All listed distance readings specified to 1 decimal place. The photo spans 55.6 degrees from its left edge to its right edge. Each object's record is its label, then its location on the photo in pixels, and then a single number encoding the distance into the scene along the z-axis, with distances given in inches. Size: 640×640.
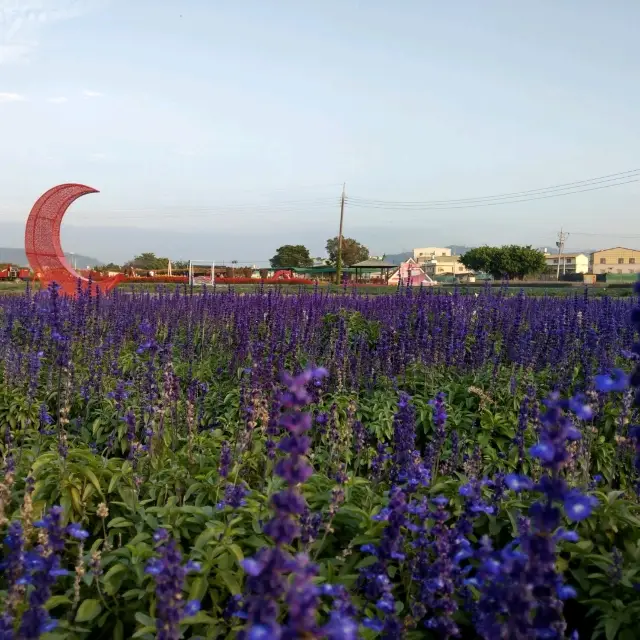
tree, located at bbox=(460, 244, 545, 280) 3440.0
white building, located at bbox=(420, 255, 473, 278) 5501.0
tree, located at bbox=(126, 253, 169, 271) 4180.4
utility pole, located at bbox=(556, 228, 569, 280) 3485.0
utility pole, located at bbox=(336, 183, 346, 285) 1931.5
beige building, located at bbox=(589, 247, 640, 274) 5049.2
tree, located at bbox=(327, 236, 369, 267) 3909.9
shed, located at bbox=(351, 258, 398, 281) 2020.8
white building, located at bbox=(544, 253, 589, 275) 5681.6
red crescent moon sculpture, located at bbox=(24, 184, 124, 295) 686.5
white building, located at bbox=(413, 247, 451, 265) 7027.6
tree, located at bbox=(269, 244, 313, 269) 3843.5
